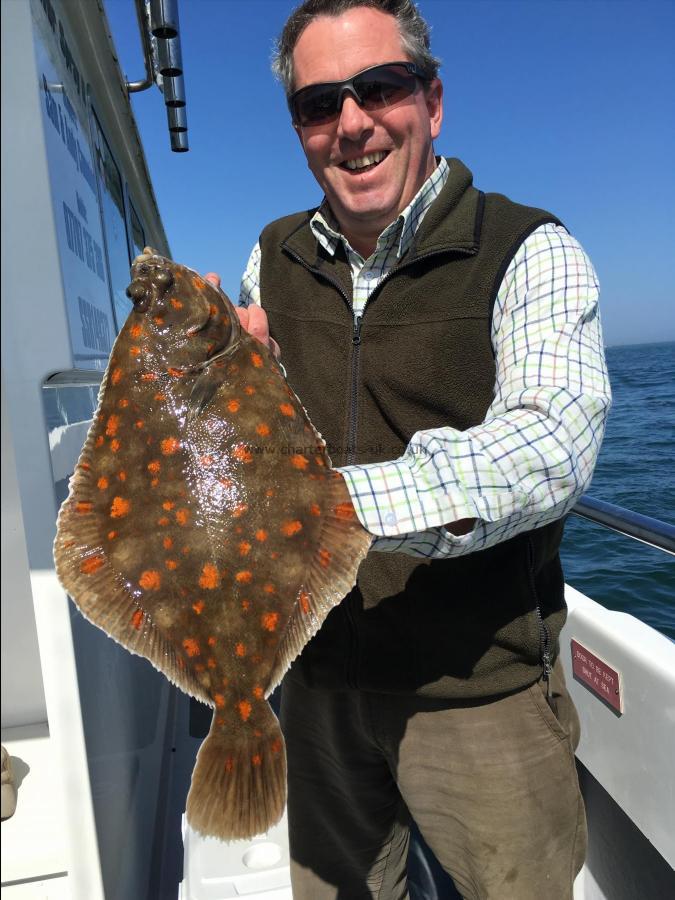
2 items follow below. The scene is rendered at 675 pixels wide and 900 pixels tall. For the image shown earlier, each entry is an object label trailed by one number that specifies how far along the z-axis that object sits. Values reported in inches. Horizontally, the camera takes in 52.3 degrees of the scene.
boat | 21.4
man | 27.4
